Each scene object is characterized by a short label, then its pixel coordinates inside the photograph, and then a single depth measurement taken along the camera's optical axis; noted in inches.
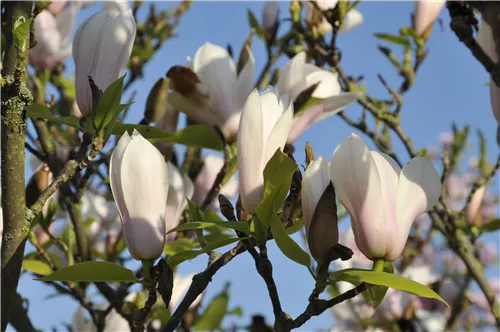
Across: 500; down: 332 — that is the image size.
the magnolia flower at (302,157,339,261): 34.3
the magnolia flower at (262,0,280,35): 57.8
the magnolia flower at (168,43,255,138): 44.4
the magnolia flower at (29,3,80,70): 48.2
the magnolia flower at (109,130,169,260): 35.5
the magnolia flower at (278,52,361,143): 43.3
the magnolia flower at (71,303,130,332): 48.2
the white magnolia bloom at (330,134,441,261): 35.1
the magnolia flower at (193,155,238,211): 48.9
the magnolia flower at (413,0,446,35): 55.7
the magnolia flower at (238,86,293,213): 35.8
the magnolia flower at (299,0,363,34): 57.1
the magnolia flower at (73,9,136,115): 39.1
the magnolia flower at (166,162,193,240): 44.6
